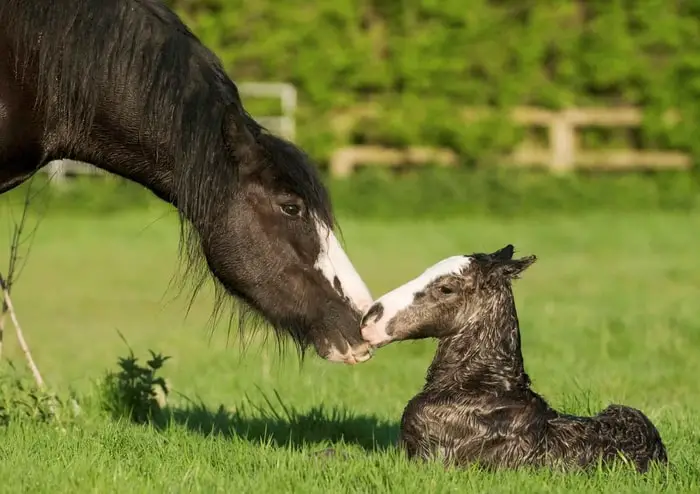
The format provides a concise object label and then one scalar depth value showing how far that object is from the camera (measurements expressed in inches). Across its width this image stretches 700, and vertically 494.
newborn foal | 445.7
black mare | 463.8
